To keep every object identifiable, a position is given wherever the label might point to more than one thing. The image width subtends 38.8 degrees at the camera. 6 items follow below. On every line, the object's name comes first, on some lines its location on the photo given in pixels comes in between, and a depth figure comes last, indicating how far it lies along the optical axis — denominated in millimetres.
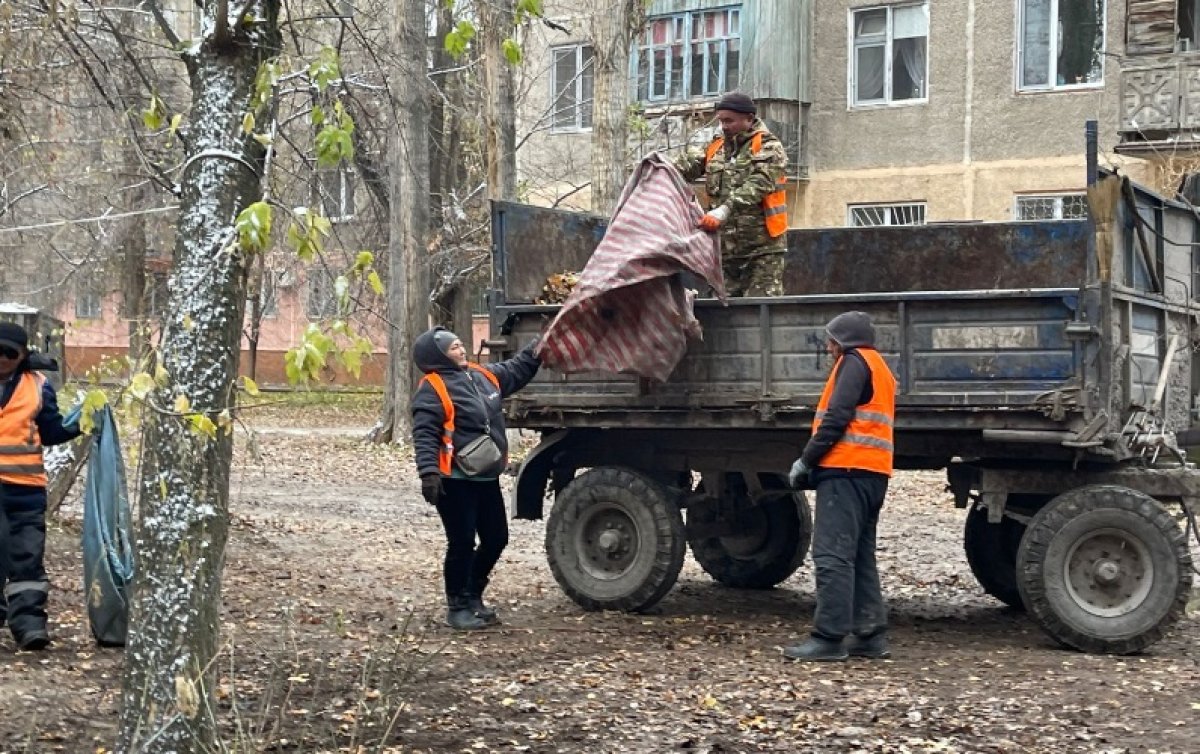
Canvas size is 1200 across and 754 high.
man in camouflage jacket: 9695
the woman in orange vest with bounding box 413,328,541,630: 9078
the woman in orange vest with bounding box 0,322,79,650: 8086
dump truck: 8227
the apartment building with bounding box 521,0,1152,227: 25047
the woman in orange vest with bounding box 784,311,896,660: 8203
